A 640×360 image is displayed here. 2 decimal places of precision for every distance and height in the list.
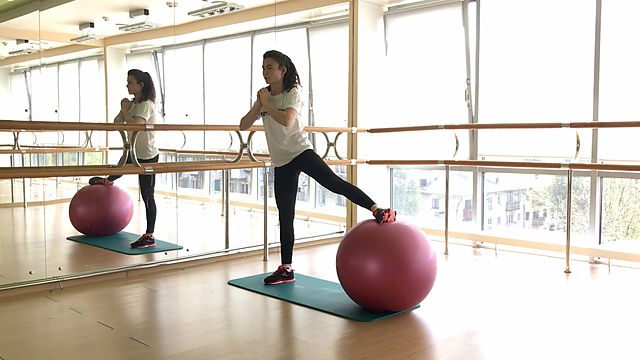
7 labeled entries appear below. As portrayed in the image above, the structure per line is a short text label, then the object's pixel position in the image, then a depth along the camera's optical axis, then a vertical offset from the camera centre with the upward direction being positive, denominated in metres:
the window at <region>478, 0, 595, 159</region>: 4.79 +0.62
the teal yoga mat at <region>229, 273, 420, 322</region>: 3.06 -0.80
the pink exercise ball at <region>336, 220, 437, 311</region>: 2.89 -0.54
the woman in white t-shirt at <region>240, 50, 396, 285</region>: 3.38 +0.07
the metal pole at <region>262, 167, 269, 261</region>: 4.50 -0.42
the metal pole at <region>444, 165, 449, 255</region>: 4.87 -0.49
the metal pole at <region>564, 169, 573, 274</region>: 4.21 -0.49
